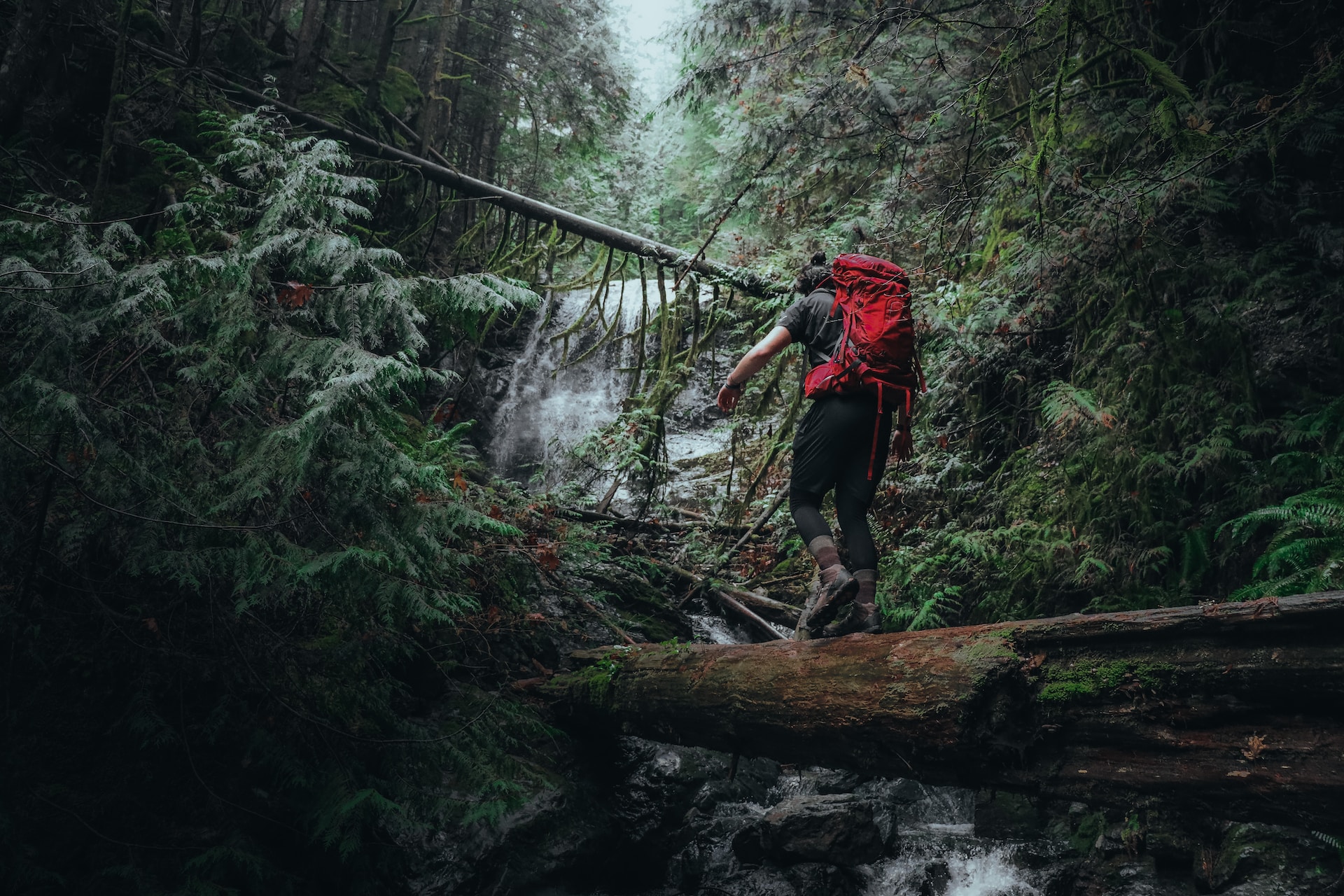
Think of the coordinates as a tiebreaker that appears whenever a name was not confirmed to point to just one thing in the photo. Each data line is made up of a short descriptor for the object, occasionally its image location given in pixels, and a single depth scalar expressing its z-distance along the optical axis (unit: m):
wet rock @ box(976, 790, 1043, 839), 6.04
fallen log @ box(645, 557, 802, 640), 7.74
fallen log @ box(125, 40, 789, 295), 7.79
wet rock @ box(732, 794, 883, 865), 5.61
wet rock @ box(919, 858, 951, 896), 5.60
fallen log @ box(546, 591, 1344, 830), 2.47
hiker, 4.11
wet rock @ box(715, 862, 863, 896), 5.44
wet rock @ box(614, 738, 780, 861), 5.80
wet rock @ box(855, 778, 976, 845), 6.39
